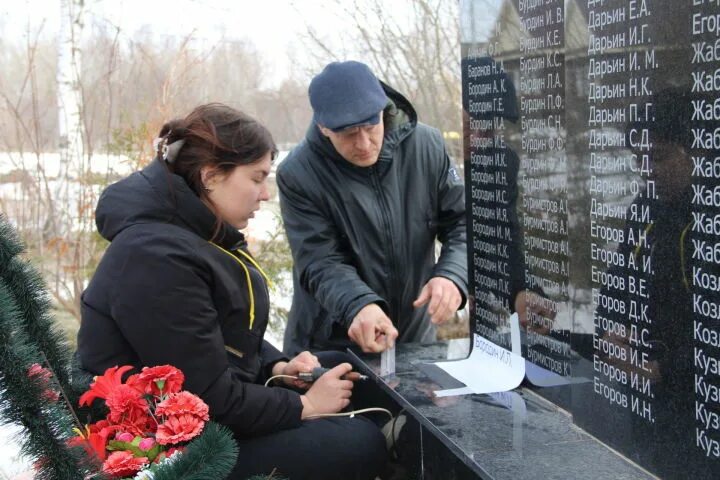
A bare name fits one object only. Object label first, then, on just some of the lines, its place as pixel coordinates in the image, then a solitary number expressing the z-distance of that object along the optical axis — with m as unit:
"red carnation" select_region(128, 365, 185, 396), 2.08
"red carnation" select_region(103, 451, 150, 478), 1.86
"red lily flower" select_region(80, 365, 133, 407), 2.04
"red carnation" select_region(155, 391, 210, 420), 1.98
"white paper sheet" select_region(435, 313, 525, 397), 2.66
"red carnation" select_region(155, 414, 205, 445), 1.94
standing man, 3.20
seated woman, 2.51
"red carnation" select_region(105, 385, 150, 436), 2.04
